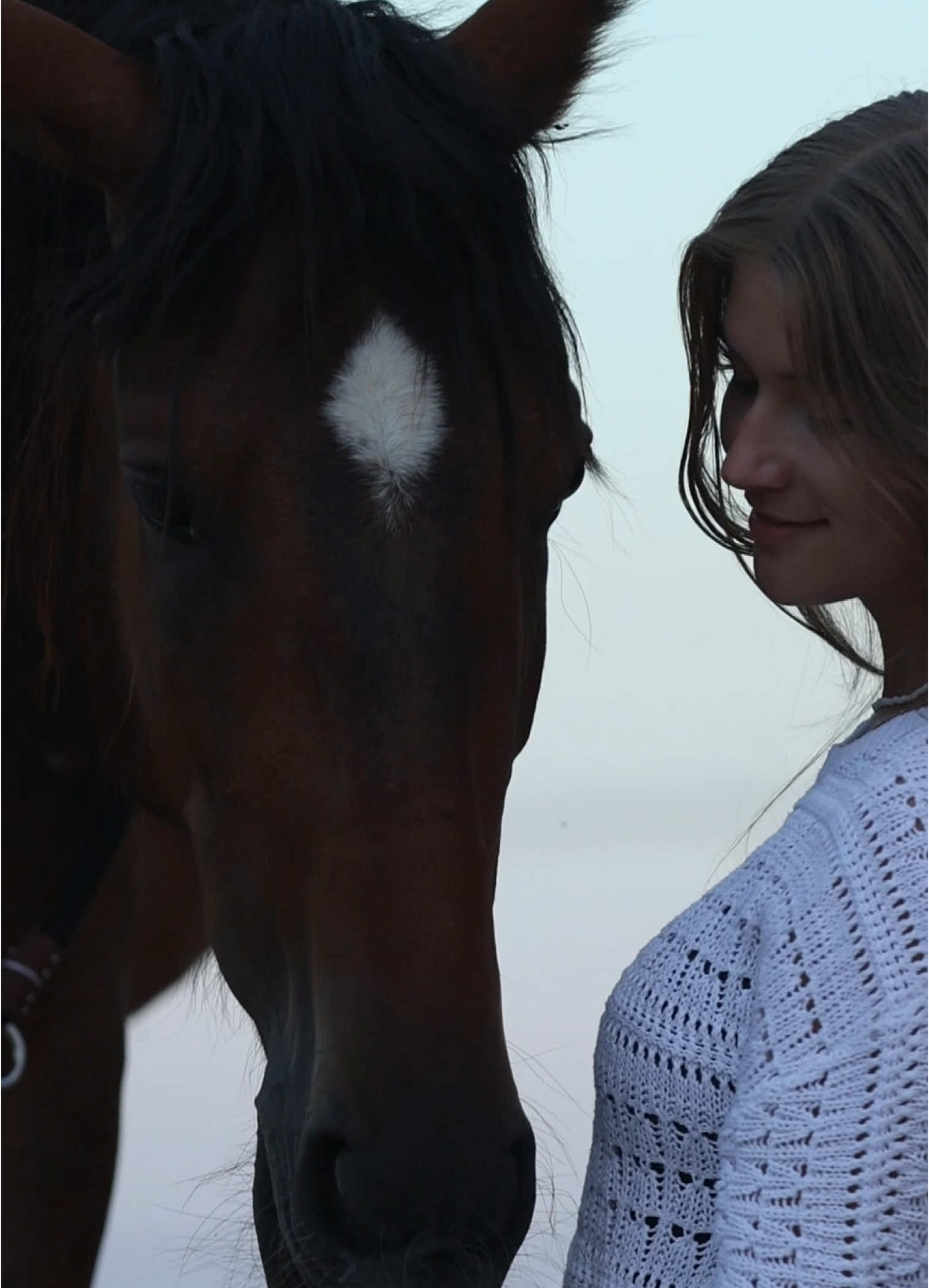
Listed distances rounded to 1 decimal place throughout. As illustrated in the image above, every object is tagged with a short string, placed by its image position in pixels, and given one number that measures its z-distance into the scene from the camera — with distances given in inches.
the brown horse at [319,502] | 150.9
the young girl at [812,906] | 146.8
